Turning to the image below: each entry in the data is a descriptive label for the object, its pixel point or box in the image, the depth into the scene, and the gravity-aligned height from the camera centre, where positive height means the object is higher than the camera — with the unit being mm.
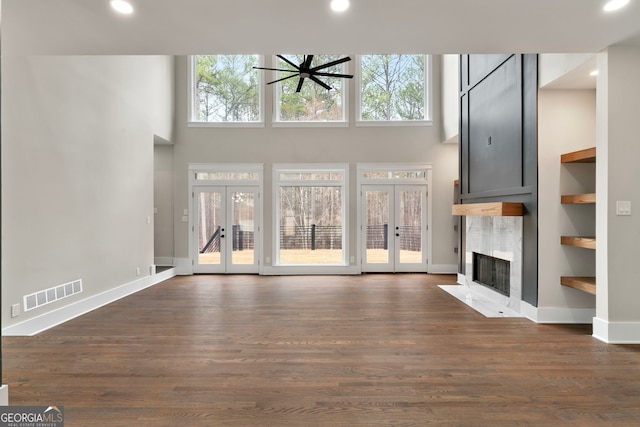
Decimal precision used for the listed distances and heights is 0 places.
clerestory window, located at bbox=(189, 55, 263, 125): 7848 +2645
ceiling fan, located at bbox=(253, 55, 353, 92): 5598 +2218
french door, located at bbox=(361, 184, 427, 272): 7789 -368
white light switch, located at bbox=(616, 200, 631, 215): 3354 +42
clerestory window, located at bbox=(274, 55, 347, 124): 7828 +2344
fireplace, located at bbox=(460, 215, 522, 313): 4531 -680
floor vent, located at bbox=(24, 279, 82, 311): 3789 -917
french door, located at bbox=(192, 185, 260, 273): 7746 -363
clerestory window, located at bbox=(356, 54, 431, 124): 7836 +2657
